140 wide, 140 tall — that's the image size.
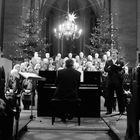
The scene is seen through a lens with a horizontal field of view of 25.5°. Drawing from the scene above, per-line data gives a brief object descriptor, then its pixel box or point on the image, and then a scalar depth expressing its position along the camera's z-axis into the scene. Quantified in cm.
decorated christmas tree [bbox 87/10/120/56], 1989
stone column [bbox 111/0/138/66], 2083
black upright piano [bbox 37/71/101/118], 830
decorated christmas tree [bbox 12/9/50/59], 1909
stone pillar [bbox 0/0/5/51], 1843
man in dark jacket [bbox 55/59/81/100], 703
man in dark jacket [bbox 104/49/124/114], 888
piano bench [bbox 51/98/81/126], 703
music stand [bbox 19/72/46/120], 621
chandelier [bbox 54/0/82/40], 2029
